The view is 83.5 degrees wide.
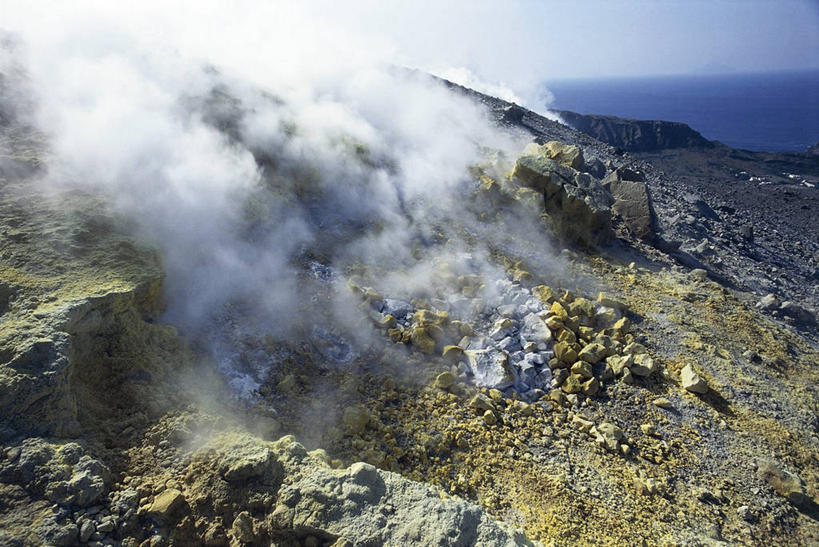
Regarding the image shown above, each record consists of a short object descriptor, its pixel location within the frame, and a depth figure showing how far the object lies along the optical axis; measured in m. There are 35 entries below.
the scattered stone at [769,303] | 9.11
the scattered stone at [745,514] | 4.53
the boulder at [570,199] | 9.23
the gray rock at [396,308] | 6.18
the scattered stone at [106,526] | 2.98
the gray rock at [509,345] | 5.99
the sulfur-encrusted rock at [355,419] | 4.63
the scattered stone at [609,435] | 4.99
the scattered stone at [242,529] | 3.16
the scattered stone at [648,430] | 5.25
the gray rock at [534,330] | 6.12
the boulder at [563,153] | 10.92
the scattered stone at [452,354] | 5.72
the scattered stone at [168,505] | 3.16
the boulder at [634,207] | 10.38
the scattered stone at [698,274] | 8.76
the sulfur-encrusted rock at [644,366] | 5.86
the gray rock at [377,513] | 3.12
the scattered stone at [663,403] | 5.55
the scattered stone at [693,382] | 5.72
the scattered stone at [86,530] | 2.90
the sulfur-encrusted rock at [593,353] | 5.91
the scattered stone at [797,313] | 8.89
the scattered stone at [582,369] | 5.71
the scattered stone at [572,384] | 5.58
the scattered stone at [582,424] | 5.20
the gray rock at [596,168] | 12.31
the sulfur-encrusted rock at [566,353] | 5.88
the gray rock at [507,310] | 6.47
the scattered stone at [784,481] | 4.68
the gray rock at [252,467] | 3.41
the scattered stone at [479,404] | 5.14
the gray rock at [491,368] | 5.48
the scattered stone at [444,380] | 5.34
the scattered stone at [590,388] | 5.59
